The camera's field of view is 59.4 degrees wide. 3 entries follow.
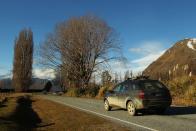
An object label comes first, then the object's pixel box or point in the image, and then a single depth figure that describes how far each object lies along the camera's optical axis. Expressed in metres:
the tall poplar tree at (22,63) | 40.30
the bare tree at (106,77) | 21.72
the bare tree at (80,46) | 25.41
